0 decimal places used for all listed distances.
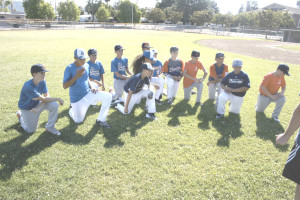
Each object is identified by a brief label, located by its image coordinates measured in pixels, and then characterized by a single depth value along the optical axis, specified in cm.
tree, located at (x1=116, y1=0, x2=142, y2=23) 7144
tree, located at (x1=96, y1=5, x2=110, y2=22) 6931
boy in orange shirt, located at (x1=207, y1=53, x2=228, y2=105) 731
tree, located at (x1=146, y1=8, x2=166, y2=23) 7881
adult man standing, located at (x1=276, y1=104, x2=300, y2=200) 238
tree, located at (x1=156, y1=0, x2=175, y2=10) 11109
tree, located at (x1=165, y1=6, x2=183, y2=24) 8019
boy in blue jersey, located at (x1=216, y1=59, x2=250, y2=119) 633
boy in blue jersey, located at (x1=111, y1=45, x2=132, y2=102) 713
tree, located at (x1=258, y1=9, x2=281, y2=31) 4919
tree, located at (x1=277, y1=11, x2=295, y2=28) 5575
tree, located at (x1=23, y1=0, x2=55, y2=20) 5456
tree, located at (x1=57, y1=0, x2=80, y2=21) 6209
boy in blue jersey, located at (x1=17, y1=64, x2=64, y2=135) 453
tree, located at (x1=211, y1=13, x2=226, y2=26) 7381
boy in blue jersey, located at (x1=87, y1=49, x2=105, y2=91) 688
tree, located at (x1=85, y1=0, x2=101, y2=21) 9406
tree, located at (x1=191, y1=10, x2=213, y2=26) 6869
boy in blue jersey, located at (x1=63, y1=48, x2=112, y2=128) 524
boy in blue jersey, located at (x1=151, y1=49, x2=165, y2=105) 756
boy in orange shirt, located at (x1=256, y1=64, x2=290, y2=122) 619
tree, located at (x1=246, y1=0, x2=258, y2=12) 14866
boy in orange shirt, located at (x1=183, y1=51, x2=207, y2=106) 745
